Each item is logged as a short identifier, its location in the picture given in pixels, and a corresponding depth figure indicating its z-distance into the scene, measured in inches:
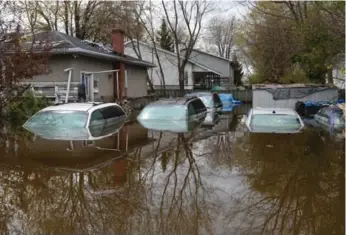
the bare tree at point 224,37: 2779.5
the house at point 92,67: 828.6
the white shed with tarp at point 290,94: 1071.6
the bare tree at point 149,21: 1540.4
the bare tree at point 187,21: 1542.8
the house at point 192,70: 1735.6
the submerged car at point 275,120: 569.3
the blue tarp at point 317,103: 987.9
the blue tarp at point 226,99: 1376.7
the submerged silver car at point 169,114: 633.6
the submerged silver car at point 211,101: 1018.0
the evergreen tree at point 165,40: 2174.0
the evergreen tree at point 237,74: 2228.1
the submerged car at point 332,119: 627.5
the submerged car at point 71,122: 479.8
